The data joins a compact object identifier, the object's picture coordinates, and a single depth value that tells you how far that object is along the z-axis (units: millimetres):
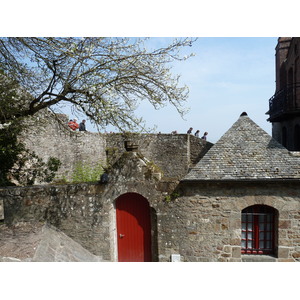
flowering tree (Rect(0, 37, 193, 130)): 5848
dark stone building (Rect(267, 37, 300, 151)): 11820
